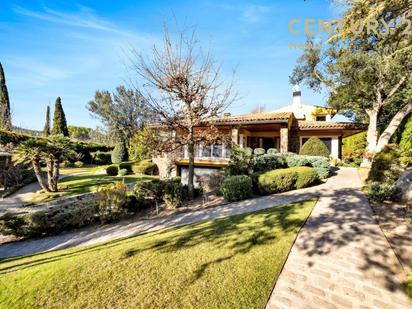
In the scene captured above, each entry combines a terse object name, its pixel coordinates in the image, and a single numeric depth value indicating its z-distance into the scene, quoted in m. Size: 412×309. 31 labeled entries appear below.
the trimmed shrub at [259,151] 14.27
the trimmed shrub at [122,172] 18.76
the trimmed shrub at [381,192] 6.60
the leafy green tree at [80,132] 42.24
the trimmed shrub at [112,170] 19.09
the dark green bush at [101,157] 27.72
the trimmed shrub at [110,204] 8.12
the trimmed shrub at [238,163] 11.02
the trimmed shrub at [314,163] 10.93
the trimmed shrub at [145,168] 19.86
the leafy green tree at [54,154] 11.55
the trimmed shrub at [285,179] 9.09
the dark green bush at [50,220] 7.14
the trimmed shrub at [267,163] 11.22
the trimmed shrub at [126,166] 20.23
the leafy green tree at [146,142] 8.80
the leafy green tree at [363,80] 13.43
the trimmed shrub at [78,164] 25.86
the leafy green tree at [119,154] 24.62
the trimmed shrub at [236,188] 8.80
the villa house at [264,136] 14.20
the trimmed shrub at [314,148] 15.19
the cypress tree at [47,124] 32.40
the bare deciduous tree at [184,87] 8.37
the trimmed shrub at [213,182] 10.87
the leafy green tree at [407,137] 11.77
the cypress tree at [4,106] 22.96
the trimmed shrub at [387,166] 8.02
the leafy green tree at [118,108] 35.25
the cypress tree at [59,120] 30.83
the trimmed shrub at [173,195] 9.04
